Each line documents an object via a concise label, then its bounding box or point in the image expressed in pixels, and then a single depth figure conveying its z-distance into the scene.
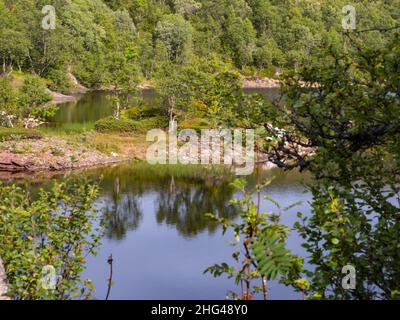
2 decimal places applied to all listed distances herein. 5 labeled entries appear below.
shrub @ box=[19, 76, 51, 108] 45.78
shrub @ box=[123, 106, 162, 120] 48.84
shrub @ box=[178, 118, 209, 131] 44.94
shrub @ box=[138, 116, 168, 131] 44.80
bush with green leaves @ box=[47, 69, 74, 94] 75.94
